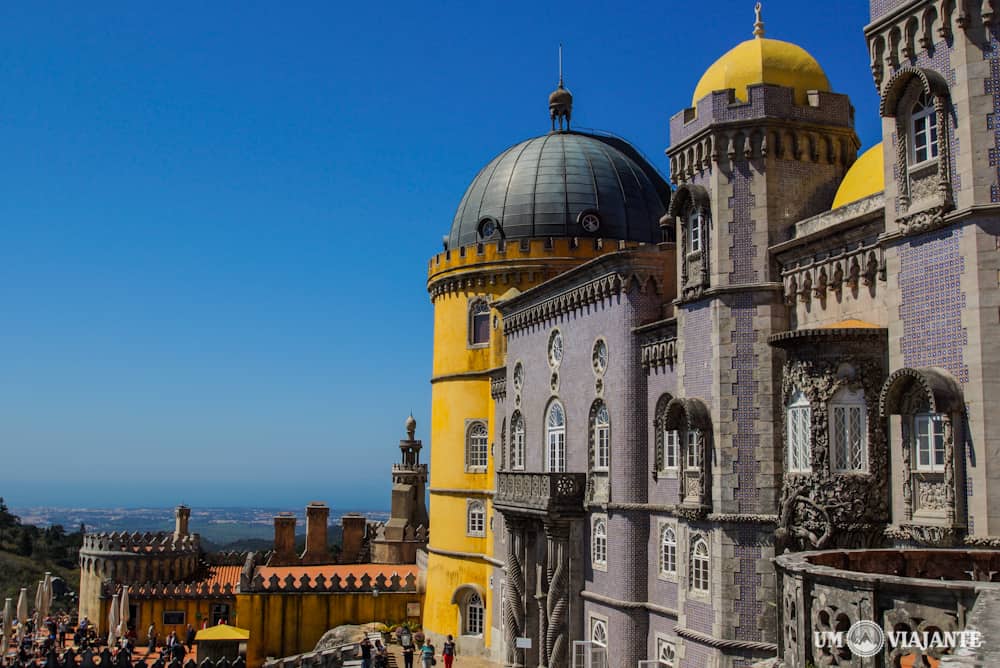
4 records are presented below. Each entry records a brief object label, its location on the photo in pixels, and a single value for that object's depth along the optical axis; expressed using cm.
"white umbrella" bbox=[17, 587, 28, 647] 4947
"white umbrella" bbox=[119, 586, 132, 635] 4969
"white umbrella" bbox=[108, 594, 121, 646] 4894
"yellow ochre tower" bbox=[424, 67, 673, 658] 4094
